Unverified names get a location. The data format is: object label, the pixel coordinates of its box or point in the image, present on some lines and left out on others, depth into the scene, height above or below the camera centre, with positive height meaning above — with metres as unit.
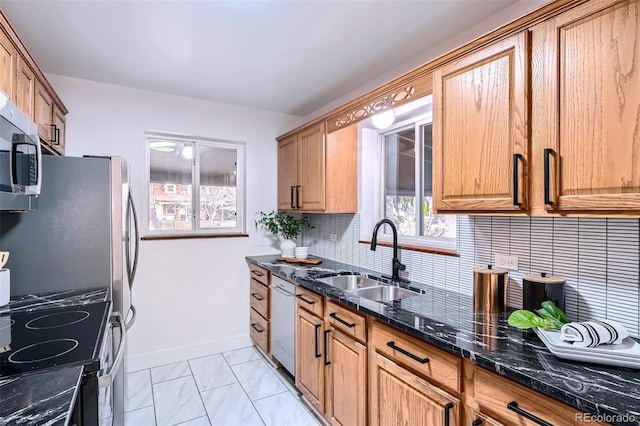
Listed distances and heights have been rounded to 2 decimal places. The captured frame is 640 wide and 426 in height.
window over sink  2.30 +0.27
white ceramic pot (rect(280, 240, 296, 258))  3.20 -0.35
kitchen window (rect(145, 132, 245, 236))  2.99 +0.27
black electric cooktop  1.04 -0.48
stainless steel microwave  1.20 +0.22
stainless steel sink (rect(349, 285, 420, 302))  2.12 -0.54
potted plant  3.21 -0.13
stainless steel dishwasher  2.43 -0.88
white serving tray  0.98 -0.44
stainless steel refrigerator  1.77 -0.12
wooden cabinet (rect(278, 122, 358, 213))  2.70 +0.38
